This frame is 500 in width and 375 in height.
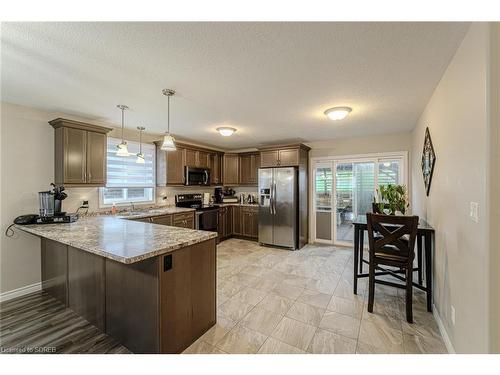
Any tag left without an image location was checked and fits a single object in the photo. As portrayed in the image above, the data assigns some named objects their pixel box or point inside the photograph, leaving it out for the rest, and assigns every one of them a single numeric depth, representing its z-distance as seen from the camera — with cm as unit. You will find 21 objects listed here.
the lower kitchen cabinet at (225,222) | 525
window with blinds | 373
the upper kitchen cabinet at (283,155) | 461
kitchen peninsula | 159
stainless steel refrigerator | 458
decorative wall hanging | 238
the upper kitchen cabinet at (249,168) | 564
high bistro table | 230
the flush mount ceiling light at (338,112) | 279
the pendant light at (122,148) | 286
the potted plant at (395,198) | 286
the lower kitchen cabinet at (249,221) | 530
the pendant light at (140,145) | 334
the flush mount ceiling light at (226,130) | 374
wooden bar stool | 217
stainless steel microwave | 474
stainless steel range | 467
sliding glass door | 444
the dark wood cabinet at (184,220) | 399
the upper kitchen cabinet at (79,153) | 291
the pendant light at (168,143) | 247
